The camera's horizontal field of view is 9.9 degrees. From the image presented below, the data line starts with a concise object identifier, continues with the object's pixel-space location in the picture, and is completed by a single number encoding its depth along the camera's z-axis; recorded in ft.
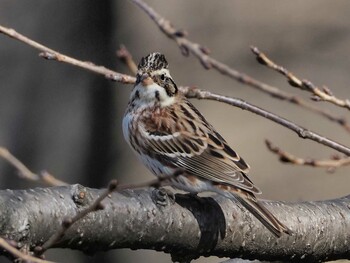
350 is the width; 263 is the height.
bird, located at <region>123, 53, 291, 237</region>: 27.96
